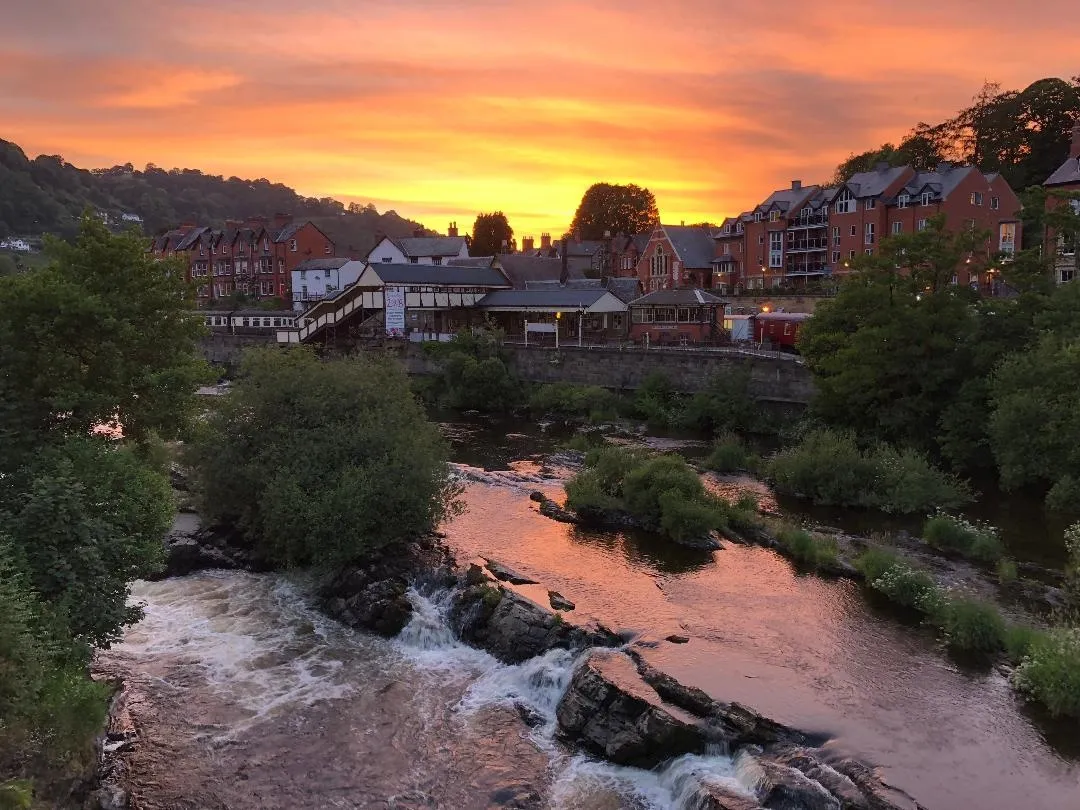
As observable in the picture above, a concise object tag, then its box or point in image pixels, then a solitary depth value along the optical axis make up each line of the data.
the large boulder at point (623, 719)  14.41
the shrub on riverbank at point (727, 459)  35.00
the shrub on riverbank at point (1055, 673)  15.12
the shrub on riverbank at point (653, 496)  25.19
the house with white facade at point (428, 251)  92.14
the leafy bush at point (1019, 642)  17.22
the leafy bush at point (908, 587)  19.66
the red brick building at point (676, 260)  82.75
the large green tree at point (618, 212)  116.31
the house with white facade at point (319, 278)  88.75
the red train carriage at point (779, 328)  51.84
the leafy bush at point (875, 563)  21.44
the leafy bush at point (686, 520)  25.02
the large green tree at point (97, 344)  18.47
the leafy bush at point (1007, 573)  21.61
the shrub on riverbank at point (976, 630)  17.75
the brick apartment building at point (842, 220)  66.12
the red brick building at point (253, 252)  96.75
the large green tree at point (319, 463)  21.38
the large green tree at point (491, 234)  111.82
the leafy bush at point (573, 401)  49.28
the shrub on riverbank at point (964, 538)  23.42
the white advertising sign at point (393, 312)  65.12
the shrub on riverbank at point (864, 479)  28.02
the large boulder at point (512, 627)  18.08
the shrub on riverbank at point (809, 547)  23.02
